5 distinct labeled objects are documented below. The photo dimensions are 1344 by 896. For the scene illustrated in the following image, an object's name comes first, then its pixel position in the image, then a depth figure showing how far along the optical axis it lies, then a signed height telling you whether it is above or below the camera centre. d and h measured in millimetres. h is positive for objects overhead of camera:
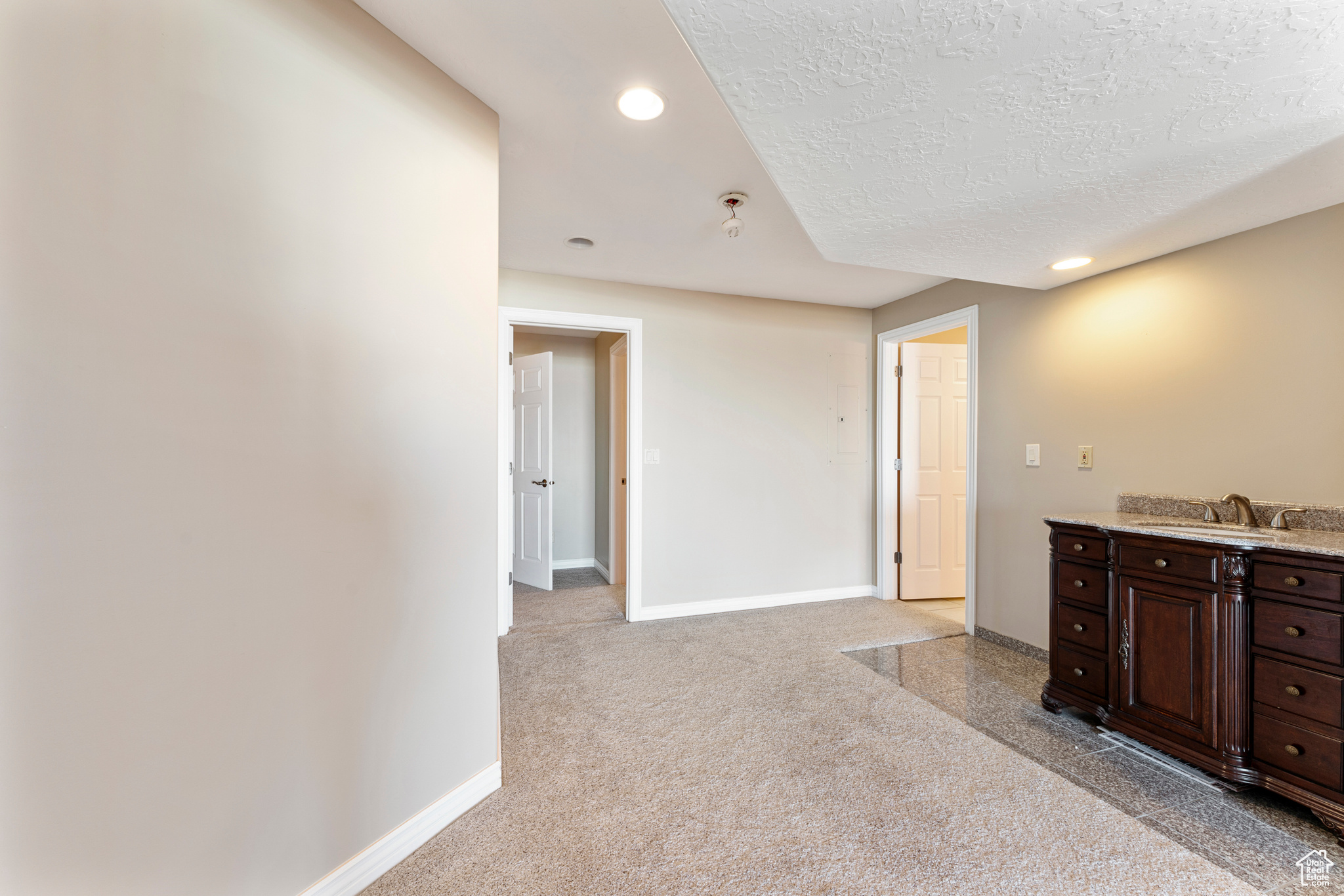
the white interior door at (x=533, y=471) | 4438 -175
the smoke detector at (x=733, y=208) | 2520 +1065
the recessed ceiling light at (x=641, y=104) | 1826 +1090
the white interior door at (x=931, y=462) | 4422 -100
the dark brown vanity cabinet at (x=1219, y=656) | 1750 -709
